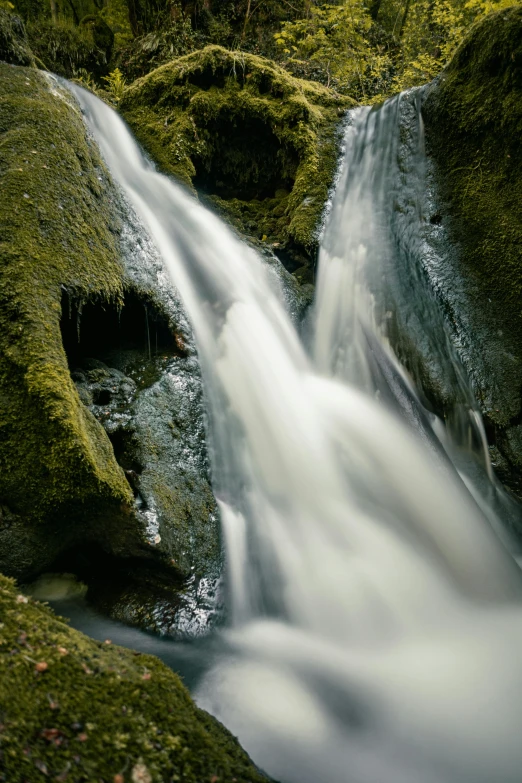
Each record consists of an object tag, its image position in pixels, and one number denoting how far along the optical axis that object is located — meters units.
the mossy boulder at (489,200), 4.36
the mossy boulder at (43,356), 2.34
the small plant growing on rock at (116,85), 7.53
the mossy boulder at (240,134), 6.34
